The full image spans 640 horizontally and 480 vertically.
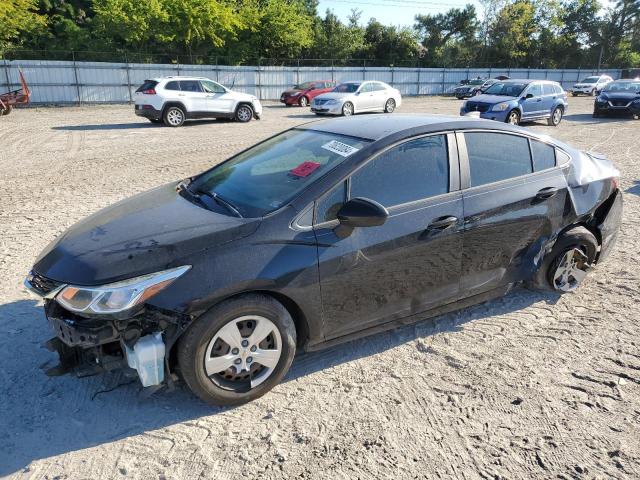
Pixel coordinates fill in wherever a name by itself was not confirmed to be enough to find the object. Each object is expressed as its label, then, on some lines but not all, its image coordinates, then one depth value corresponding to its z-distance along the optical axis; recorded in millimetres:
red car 26031
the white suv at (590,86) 37438
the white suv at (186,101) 16250
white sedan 20344
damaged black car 2711
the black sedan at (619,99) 19031
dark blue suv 16281
